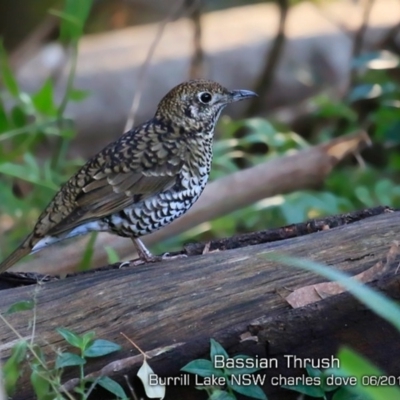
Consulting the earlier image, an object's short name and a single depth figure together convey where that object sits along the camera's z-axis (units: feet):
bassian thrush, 24.90
